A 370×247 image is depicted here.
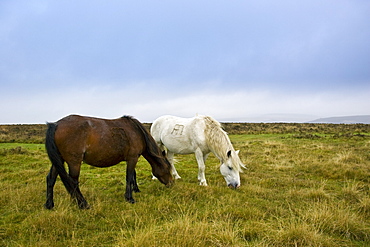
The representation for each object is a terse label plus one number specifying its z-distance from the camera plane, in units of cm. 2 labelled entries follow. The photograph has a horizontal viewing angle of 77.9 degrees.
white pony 660
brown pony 464
